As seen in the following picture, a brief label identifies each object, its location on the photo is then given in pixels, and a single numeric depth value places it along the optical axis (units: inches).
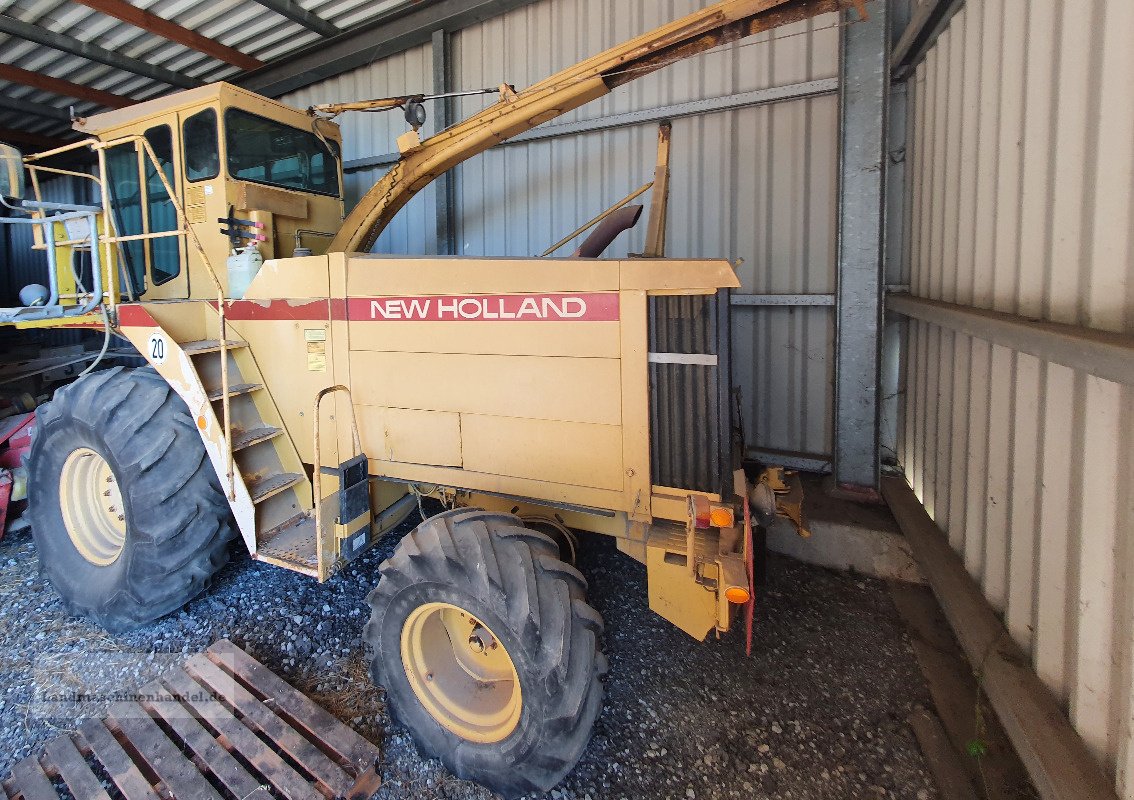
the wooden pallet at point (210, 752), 83.3
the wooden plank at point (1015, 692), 67.2
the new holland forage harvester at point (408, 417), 82.7
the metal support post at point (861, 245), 153.0
